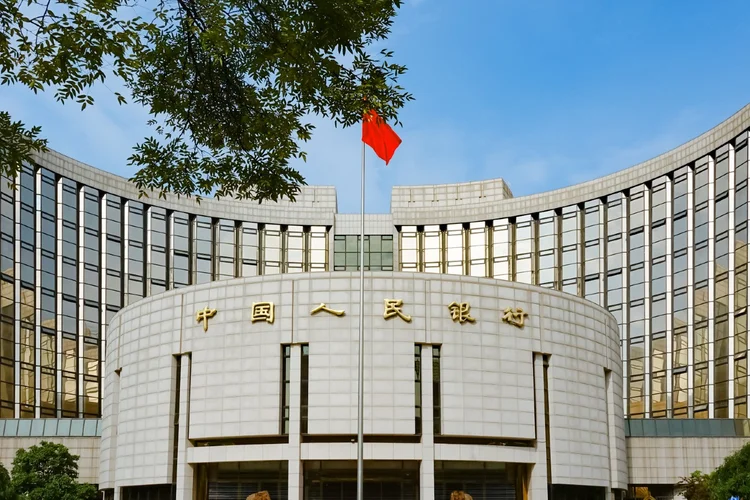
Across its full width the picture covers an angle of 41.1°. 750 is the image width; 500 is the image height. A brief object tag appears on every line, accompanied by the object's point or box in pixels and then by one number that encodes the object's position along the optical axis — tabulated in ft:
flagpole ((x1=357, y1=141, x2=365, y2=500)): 105.26
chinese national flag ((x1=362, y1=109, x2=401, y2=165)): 125.59
